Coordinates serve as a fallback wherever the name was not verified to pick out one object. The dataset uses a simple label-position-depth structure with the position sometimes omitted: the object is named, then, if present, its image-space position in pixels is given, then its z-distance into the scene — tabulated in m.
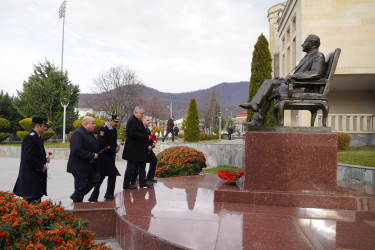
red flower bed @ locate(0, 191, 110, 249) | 2.03
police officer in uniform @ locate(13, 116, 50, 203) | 4.26
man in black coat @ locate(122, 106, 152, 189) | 5.55
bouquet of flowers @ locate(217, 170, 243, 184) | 5.03
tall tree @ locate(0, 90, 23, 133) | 32.91
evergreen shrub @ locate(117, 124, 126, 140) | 20.08
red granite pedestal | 4.42
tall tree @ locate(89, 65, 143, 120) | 48.19
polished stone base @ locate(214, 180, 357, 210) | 4.29
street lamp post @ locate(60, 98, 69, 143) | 25.19
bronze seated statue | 4.96
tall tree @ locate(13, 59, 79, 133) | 26.25
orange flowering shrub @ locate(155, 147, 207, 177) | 8.24
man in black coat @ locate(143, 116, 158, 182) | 6.31
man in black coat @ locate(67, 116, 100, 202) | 4.57
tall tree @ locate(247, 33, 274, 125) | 14.48
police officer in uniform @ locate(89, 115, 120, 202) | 5.00
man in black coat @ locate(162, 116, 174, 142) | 21.56
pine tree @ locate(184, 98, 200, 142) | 20.20
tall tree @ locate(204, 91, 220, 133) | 57.47
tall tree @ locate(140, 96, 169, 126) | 64.31
